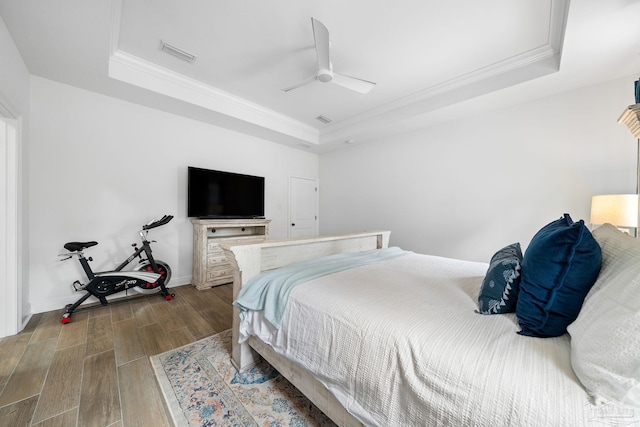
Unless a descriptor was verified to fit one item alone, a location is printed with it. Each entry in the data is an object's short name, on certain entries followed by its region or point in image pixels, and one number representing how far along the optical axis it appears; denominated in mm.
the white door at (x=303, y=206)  5012
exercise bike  2492
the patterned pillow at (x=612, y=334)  568
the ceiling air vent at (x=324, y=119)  4038
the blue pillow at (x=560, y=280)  855
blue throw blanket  1381
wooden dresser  3303
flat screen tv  3441
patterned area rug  1327
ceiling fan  1855
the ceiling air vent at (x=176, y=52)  2348
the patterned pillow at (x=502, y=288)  1067
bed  631
